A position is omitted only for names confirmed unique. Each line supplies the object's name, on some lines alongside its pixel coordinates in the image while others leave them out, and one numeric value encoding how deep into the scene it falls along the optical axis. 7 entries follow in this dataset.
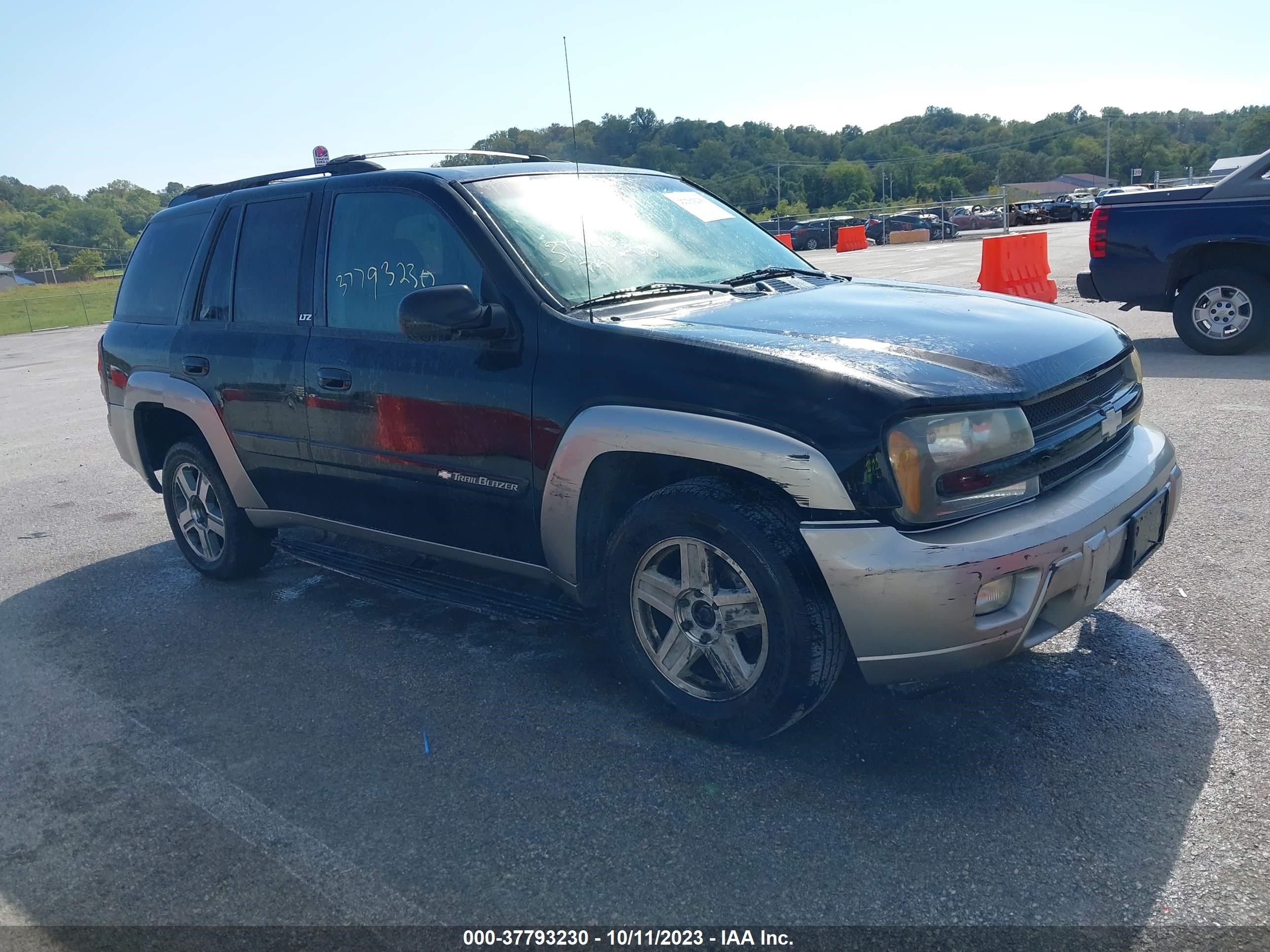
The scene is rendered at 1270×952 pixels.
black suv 2.87
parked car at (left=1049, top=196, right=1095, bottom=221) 48.44
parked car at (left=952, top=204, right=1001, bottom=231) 46.16
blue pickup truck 8.75
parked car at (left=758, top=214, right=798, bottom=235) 45.00
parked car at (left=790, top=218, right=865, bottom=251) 43.56
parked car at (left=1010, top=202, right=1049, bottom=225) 48.88
